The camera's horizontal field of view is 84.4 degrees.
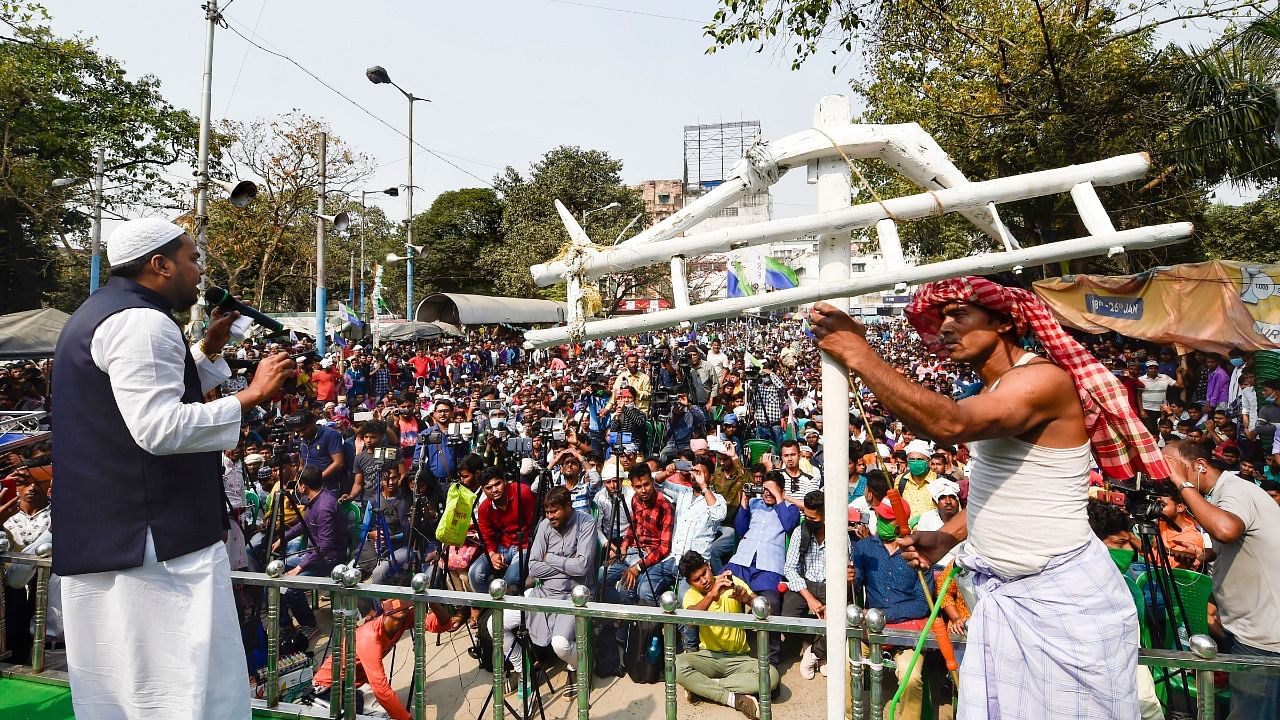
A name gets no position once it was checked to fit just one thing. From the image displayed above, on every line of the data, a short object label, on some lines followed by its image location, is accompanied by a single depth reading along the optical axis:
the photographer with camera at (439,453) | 8.02
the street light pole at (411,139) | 18.88
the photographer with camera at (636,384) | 11.21
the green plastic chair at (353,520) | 5.90
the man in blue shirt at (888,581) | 4.48
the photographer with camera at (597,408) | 10.02
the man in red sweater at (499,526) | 5.60
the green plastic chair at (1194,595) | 3.79
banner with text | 9.20
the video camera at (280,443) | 5.98
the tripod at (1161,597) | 2.61
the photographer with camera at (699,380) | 12.31
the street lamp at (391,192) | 20.00
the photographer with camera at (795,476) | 6.51
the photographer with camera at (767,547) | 5.18
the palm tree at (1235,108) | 8.40
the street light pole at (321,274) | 16.30
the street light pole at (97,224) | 15.98
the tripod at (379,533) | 5.80
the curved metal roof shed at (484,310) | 26.09
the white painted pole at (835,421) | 1.83
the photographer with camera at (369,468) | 6.80
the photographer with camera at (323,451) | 7.00
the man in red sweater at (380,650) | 4.07
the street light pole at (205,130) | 10.43
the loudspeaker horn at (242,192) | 8.69
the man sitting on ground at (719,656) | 4.48
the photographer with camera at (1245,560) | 3.14
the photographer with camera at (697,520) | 5.71
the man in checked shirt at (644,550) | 5.53
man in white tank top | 1.66
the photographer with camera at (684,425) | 9.64
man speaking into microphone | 1.87
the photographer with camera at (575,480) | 6.38
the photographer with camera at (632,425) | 9.80
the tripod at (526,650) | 3.57
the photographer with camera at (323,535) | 5.51
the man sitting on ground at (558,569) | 4.79
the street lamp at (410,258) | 18.77
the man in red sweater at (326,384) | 13.43
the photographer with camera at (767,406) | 9.75
